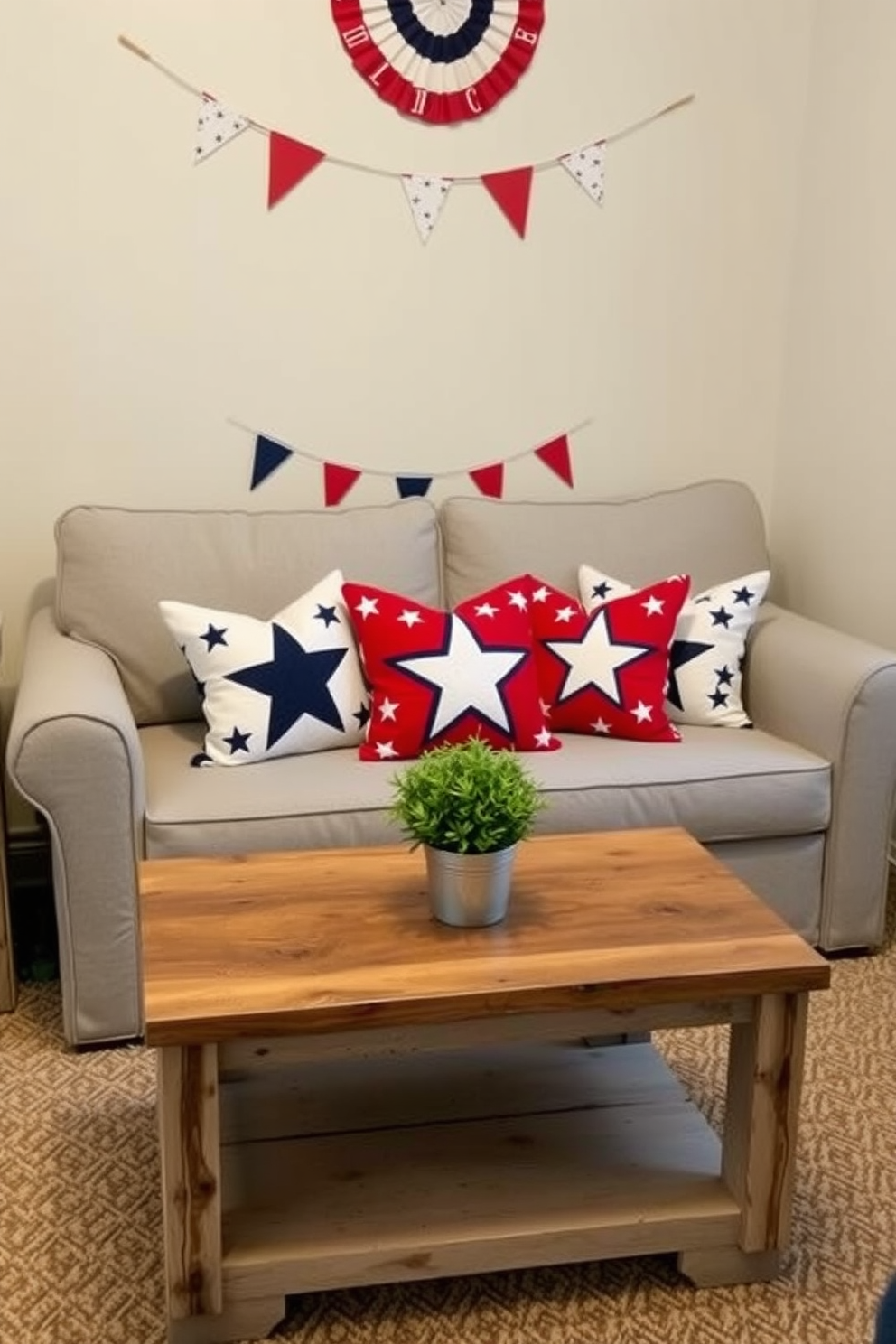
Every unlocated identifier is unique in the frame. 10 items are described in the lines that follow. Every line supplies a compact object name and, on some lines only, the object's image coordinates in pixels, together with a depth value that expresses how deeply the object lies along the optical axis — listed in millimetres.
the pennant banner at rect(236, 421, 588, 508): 2955
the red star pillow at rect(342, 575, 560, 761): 2461
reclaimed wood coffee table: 1498
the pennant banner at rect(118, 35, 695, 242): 2775
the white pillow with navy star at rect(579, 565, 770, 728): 2730
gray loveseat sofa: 2141
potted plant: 1585
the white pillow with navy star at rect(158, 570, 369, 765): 2438
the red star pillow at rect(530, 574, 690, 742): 2607
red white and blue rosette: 2814
